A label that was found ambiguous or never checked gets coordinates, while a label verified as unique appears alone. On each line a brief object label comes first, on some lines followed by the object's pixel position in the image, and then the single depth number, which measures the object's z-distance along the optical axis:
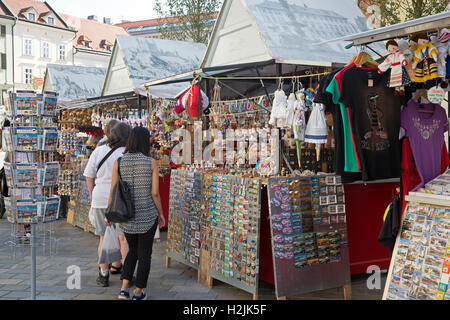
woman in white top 4.97
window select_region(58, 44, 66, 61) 39.66
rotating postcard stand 5.43
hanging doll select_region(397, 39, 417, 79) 3.37
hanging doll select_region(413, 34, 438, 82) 3.22
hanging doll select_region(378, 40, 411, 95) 3.39
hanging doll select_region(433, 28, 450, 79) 3.18
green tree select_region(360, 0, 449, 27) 7.36
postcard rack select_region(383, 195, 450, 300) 3.09
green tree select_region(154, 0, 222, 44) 19.92
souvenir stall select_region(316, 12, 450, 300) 3.18
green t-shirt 3.79
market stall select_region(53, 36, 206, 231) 7.91
